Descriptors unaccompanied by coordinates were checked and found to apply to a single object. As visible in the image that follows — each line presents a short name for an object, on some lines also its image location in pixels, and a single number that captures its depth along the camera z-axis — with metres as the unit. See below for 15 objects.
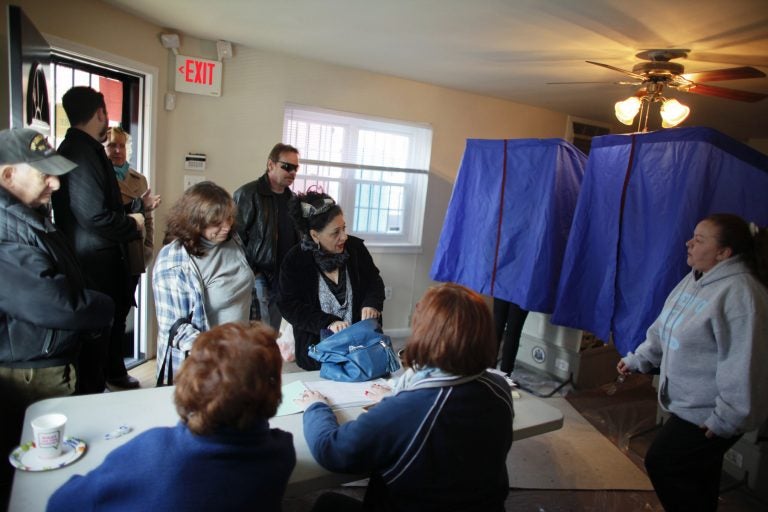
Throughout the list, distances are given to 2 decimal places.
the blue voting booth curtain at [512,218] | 2.95
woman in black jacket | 2.08
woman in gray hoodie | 1.58
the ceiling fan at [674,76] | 2.65
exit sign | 3.12
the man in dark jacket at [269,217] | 2.79
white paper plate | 1.06
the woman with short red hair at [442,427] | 1.08
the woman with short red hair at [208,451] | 0.82
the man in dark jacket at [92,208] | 2.08
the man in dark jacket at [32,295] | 1.37
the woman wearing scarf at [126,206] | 2.59
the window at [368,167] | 3.79
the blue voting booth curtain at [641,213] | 2.16
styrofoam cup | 1.07
